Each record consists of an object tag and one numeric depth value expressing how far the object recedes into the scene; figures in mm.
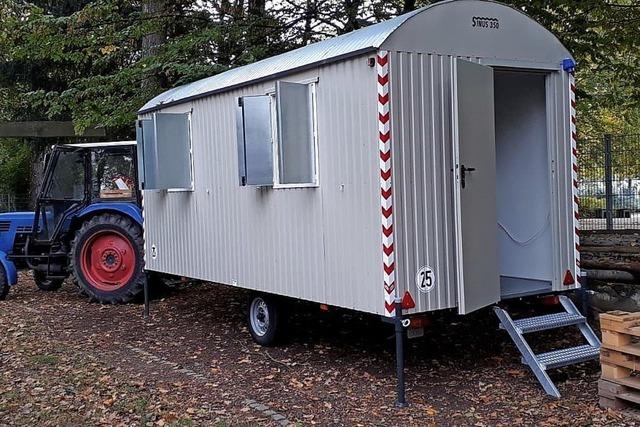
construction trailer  5801
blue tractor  10930
